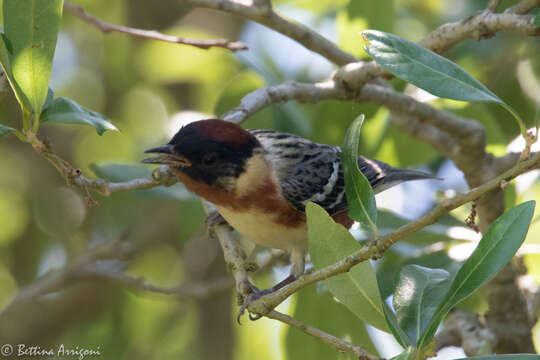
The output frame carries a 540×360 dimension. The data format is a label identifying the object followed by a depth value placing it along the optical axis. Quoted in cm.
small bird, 625
